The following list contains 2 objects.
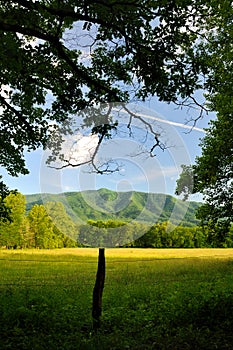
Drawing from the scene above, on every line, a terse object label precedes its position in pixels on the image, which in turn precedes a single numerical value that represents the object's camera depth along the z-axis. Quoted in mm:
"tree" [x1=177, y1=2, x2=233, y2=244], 20127
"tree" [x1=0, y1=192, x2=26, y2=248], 58150
